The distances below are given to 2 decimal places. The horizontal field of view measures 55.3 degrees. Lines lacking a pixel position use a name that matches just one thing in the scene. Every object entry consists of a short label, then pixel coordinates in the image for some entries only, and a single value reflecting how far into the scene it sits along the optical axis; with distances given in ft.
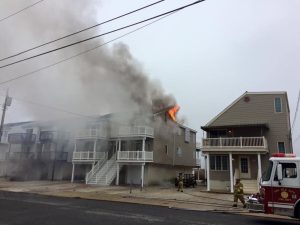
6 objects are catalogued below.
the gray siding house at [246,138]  77.25
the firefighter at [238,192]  49.91
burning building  96.58
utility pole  85.58
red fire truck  31.89
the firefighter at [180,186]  75.64
